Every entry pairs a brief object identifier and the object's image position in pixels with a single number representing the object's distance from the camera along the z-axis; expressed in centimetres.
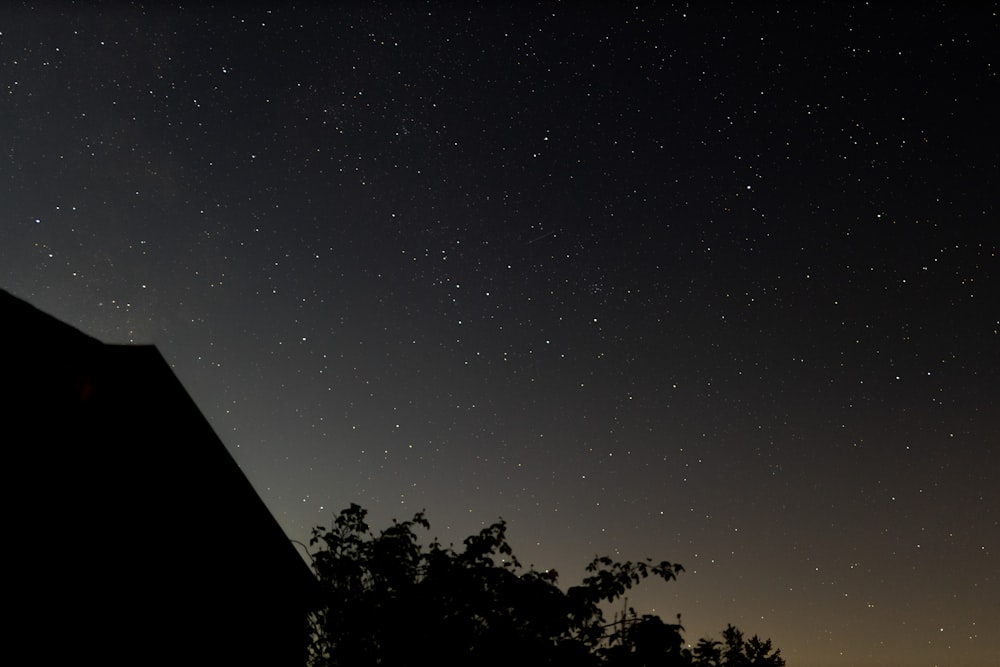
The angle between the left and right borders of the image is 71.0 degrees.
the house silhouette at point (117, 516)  700
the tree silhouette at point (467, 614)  1053
